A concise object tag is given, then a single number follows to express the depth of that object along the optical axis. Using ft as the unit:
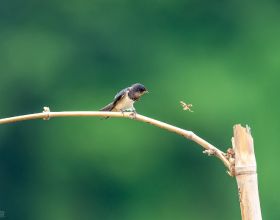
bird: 35.86
